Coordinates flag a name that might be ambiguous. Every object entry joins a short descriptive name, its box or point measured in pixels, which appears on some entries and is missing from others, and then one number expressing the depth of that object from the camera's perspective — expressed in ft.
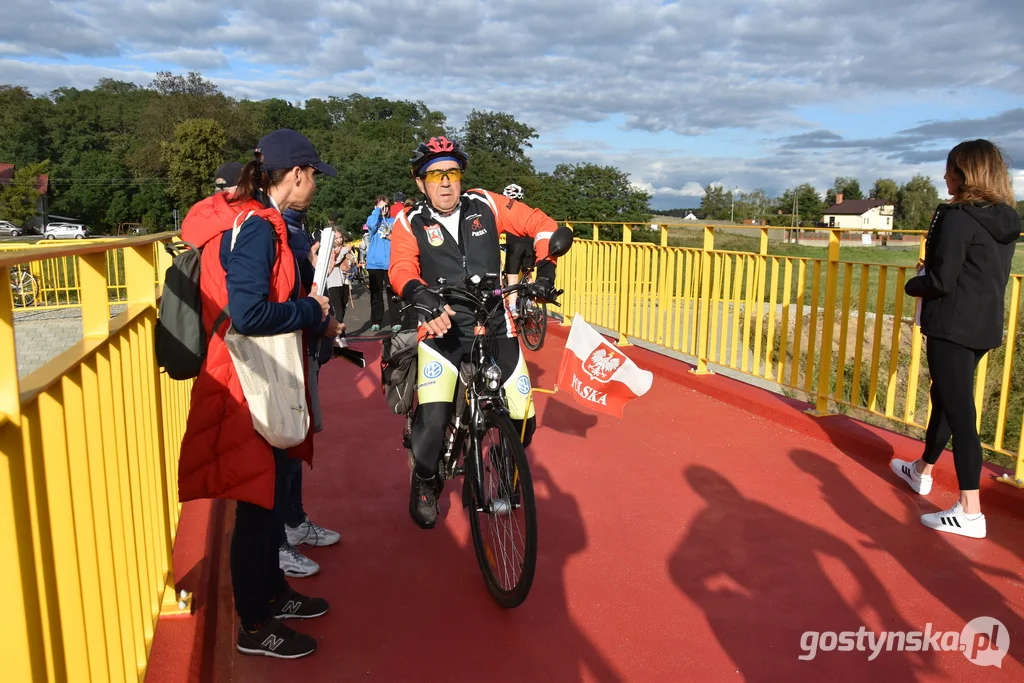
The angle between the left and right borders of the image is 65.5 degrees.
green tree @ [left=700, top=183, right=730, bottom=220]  375.25
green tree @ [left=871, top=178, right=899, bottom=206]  395.83
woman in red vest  8.61
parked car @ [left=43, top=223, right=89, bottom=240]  195.23
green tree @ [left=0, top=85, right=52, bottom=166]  301.43
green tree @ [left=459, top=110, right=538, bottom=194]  290.56
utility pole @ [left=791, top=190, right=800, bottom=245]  317.22
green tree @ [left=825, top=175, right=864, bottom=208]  440.45
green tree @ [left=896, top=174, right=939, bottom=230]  328.08
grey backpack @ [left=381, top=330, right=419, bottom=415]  12.45
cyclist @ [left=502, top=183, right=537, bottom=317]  14.12
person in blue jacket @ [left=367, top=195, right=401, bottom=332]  34.81
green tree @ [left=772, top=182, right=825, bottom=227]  326.44
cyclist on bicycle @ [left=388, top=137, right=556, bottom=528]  12.44
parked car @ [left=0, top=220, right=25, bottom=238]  179.54
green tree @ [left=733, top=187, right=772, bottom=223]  355.56
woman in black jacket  13.16
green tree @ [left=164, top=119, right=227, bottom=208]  247.29
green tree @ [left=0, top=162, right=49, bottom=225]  196.03
